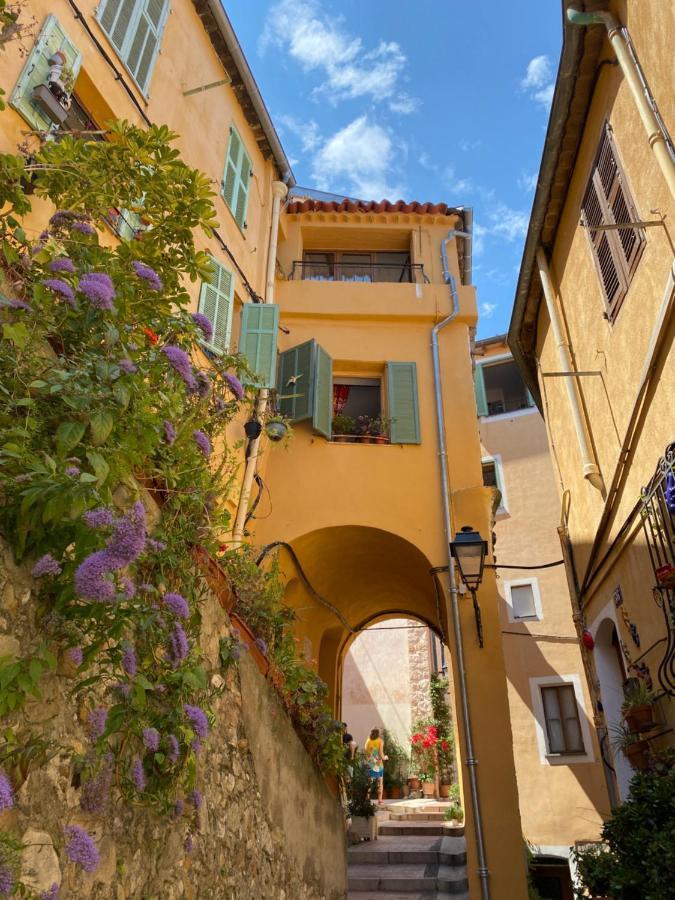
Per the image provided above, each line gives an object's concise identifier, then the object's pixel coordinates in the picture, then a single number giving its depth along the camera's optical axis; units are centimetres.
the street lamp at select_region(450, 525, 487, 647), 704
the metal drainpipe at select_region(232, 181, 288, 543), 793
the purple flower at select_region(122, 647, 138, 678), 230
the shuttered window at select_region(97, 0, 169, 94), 695
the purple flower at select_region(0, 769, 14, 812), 173
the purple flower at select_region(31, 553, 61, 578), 210
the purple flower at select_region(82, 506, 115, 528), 202
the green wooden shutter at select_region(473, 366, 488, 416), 1254
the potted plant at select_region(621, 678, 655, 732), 540
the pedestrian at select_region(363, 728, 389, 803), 1202
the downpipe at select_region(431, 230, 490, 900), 717
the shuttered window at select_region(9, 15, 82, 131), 519
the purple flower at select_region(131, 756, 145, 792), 253
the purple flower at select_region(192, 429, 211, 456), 337
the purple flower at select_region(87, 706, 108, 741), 239
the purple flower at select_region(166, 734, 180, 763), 268
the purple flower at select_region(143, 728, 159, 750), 254
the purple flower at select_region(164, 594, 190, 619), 272
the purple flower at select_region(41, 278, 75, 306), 270
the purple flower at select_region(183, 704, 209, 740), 280
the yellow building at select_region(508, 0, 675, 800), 513
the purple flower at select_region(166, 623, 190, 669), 272
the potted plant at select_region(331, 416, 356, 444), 963
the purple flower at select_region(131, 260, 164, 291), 311
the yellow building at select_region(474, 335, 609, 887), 1343
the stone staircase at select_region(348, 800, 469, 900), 728
